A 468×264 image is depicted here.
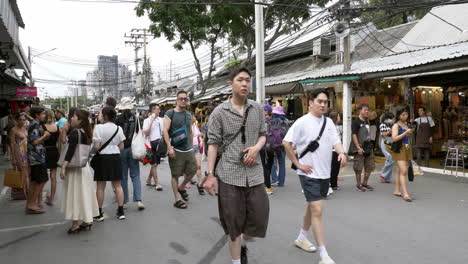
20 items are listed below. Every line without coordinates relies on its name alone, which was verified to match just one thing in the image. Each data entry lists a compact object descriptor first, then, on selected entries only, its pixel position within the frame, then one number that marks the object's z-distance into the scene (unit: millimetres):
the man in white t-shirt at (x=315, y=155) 3707
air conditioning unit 17781
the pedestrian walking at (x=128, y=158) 6090
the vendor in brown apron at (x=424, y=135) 10328
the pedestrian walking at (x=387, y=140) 7094
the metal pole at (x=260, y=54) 12430
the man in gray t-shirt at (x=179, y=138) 5968
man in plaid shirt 3172
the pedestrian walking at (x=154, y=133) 7543
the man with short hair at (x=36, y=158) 5965
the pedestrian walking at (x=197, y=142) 7802
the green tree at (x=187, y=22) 18328
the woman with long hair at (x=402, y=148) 6496
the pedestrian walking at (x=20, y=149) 5814
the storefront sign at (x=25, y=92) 16922
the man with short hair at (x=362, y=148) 7258
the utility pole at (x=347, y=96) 11570
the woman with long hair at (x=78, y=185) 4832
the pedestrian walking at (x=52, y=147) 6230
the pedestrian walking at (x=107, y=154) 5254
